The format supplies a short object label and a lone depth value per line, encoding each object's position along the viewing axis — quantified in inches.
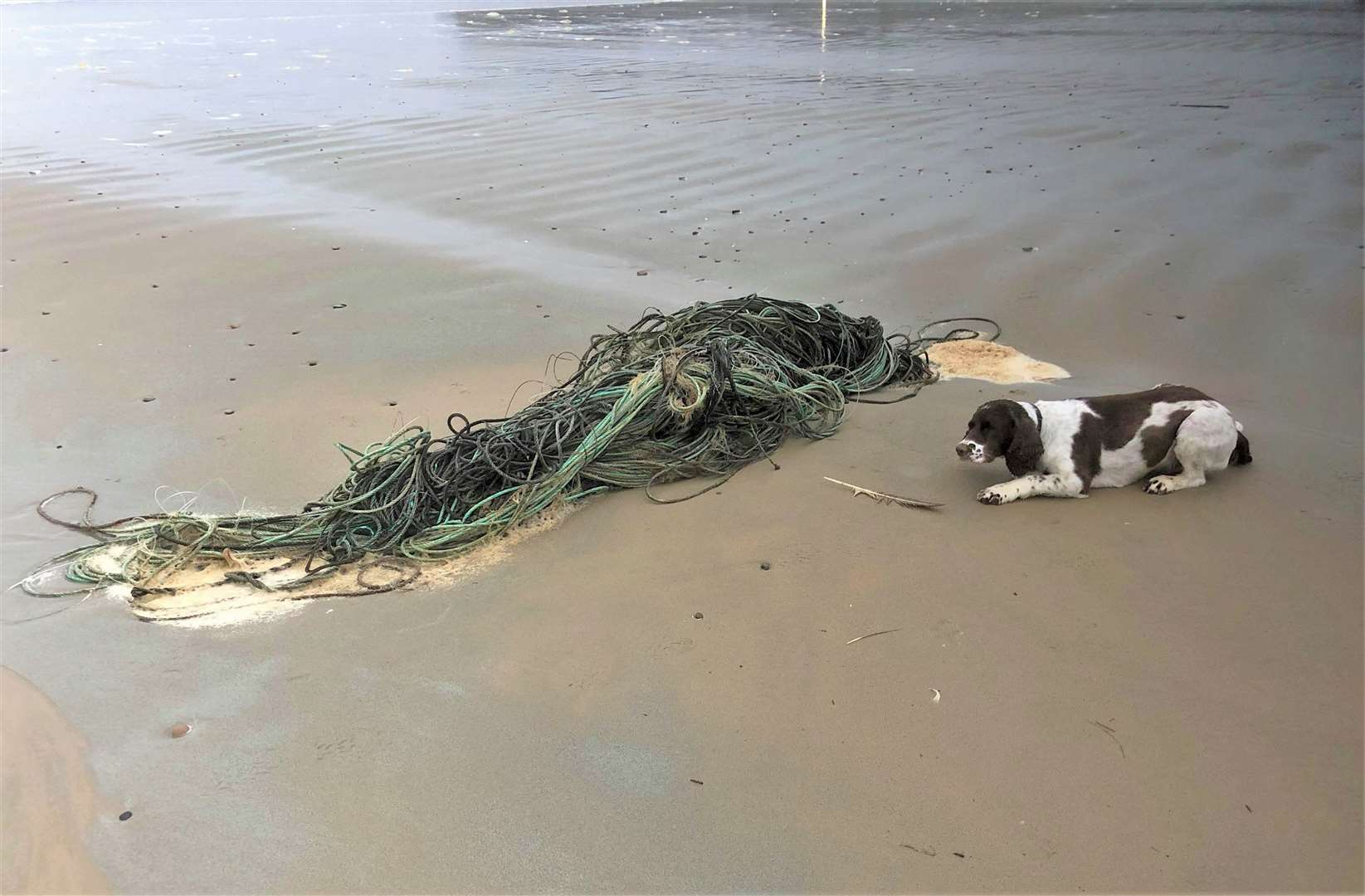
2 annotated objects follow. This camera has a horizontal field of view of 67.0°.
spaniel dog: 146.2
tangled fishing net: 147.3
